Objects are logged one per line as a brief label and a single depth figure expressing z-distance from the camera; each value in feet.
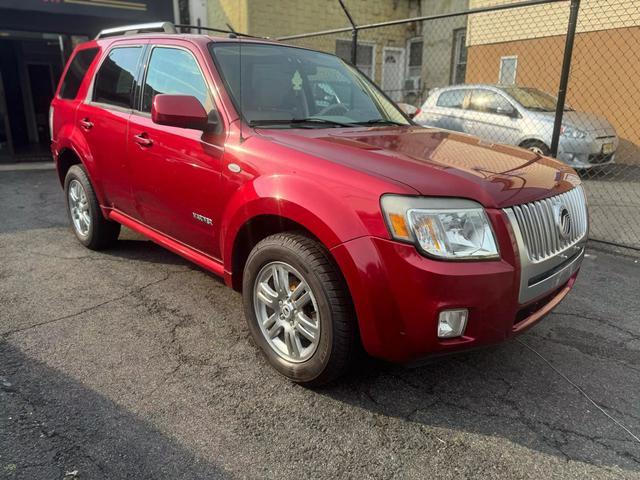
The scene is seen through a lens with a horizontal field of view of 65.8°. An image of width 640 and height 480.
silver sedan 28.53
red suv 7.15
